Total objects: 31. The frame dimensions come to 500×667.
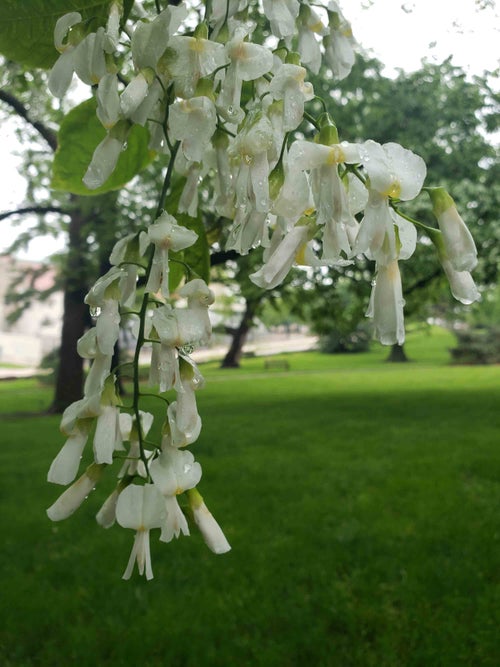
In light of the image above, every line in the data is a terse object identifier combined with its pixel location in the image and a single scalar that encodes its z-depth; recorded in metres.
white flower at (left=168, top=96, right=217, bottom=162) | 0.14
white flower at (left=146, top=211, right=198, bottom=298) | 0.15
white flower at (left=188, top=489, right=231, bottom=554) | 0.17
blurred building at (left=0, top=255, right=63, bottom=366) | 34.62
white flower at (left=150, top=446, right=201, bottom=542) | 0.15
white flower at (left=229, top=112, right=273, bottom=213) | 0.14
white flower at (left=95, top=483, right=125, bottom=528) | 0.16
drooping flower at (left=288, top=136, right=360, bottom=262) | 0.13
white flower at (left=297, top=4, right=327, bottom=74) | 0.19
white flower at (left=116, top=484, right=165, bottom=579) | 0.15
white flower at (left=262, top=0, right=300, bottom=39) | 0.16
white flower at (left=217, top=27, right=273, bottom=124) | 0.14
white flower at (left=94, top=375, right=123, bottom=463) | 0.15
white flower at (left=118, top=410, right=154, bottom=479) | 0.17
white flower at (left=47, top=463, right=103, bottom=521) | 0.16
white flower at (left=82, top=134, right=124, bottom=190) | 0.15
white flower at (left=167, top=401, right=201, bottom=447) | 0.15
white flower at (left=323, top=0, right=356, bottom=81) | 0.20
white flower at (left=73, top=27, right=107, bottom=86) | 0.14
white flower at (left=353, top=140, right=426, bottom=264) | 0.13
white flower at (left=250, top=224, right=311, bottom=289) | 0.15
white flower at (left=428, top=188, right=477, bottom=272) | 0.14
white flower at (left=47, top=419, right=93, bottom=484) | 0.15
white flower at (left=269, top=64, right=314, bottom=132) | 0.14
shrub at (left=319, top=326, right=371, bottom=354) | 26.31
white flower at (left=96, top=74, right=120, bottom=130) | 0.14
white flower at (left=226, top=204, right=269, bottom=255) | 0.15
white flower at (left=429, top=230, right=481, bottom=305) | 0.14
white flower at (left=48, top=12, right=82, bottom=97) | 0.14
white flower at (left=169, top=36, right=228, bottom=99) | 0.14
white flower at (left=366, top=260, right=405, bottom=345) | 0.14
